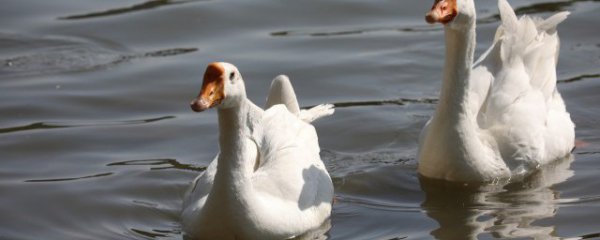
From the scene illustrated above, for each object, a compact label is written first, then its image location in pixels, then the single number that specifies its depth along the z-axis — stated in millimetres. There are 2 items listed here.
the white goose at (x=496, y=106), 18875
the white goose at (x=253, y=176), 15687
